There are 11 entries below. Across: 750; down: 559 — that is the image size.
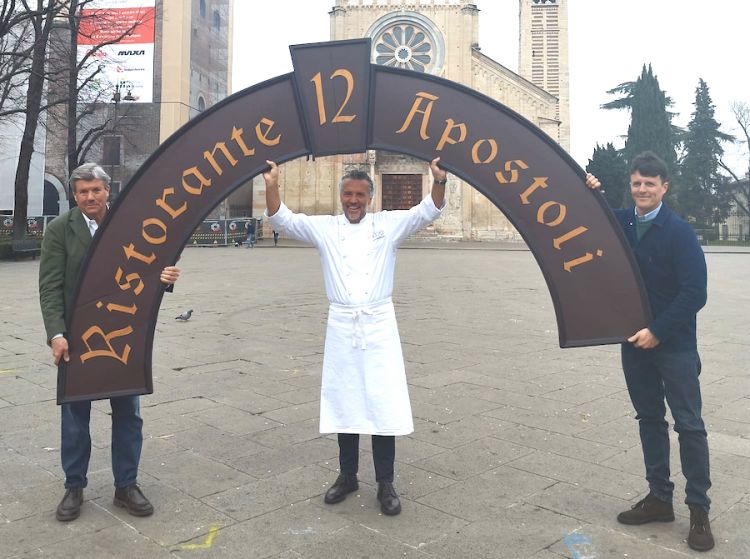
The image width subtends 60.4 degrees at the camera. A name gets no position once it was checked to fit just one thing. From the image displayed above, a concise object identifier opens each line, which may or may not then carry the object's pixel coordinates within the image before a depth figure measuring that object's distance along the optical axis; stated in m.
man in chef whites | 3.37
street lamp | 37.81
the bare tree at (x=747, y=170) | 50.03
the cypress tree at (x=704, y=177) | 51.22
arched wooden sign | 3.26
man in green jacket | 3.31
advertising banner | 37.41
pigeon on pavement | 9.77
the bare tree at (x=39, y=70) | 20.30
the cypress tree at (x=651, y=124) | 51.47
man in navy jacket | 3.02
